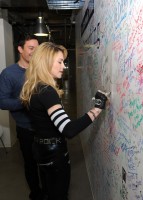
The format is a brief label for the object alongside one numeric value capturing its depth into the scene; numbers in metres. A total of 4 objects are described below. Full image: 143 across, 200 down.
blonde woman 1.40
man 2.24
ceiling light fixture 5.17
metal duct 3.90
